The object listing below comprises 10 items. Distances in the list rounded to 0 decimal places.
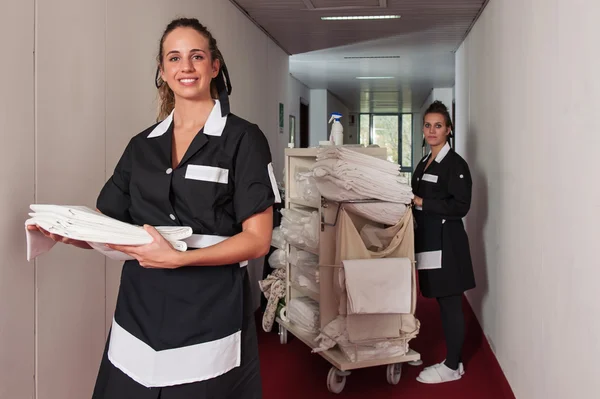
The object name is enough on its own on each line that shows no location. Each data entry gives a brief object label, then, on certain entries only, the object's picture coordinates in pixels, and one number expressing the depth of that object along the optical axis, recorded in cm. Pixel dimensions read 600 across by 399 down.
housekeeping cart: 299
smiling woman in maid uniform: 140
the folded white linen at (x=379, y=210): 294
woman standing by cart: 312
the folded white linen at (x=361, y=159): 289
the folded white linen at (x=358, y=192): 288
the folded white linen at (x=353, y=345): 296
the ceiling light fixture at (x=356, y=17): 455
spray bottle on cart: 369
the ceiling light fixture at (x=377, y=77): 860
